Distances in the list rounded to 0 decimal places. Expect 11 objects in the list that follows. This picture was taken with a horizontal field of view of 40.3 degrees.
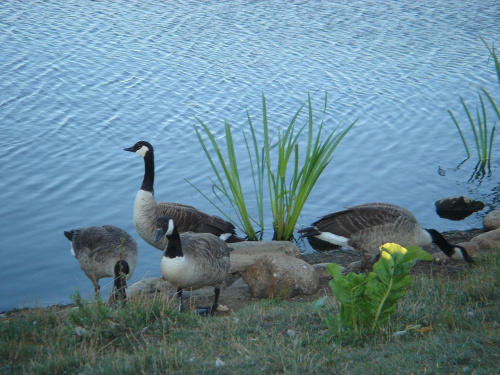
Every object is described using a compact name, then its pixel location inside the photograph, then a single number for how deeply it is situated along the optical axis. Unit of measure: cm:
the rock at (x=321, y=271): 940
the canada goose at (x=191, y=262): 795
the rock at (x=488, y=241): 995
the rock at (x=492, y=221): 1135
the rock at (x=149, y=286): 890
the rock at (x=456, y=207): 1219
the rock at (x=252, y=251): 980
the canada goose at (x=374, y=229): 967
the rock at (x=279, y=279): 845
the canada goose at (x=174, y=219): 993
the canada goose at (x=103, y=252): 846
